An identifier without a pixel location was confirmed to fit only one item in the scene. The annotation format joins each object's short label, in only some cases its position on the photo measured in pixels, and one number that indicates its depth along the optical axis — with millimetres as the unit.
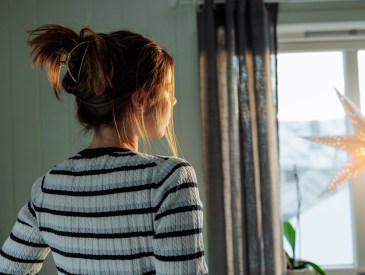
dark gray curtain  2164
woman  642
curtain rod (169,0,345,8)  2221
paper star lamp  2172
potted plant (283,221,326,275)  2200
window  2557
